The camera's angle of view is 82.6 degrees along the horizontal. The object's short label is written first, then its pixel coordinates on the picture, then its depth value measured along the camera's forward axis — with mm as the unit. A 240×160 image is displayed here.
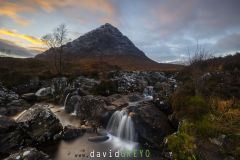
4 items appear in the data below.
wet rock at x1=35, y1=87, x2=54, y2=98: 23306
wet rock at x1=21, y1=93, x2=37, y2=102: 21717
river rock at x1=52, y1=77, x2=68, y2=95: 24540
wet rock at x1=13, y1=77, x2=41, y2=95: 25064
